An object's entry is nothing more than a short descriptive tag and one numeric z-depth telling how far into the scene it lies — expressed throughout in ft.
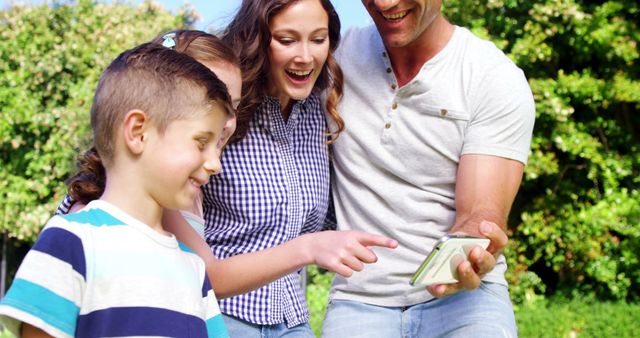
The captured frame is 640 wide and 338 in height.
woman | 9.21
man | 9.72
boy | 5.81
